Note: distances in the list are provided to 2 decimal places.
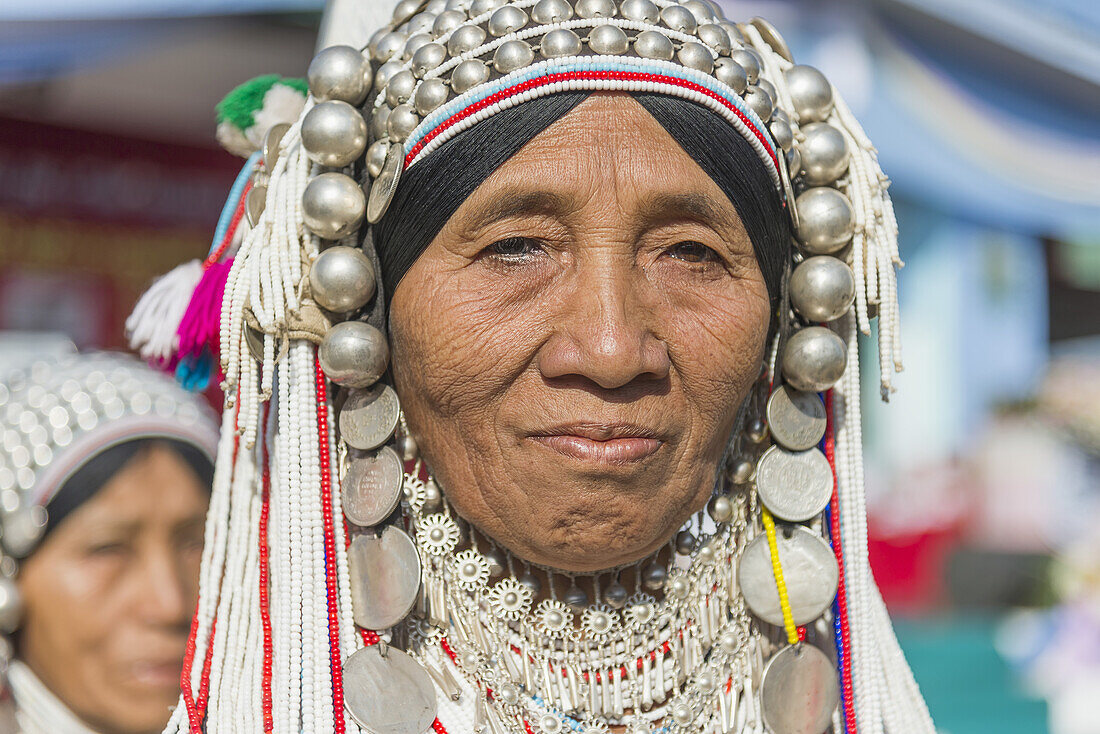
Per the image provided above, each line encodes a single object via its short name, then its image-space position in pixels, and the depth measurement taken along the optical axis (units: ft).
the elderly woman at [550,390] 4.94
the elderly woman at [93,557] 5.68
